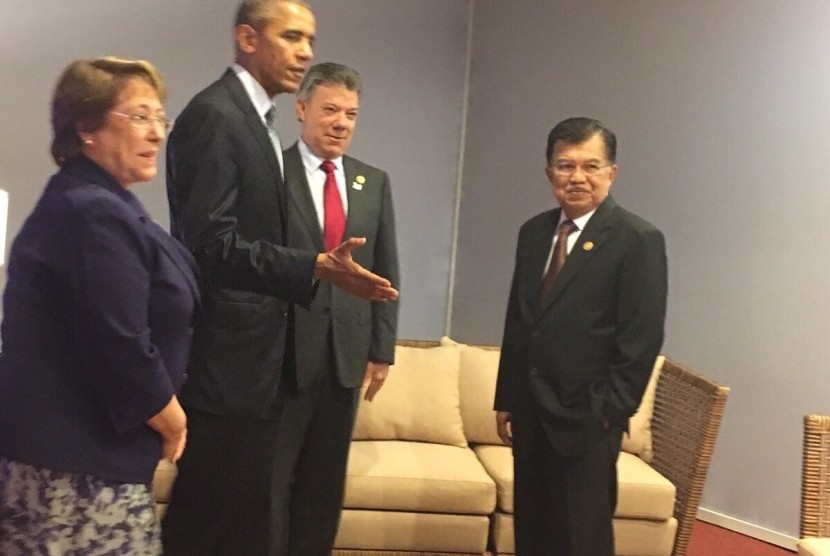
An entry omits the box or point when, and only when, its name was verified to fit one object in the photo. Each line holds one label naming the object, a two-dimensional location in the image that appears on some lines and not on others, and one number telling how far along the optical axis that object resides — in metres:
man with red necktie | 2.16
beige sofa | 2.84
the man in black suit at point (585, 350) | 2.14
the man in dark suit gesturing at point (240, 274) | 1.79
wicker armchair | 2.29
